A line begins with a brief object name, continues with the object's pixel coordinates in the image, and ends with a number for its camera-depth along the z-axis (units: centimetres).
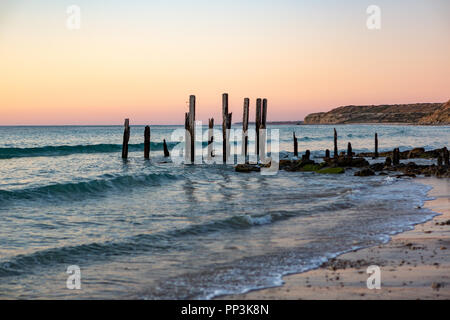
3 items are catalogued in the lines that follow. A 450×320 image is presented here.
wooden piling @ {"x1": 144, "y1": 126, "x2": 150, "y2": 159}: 3421
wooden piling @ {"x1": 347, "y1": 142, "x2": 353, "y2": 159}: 3340
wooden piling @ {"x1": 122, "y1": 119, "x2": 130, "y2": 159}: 3325
